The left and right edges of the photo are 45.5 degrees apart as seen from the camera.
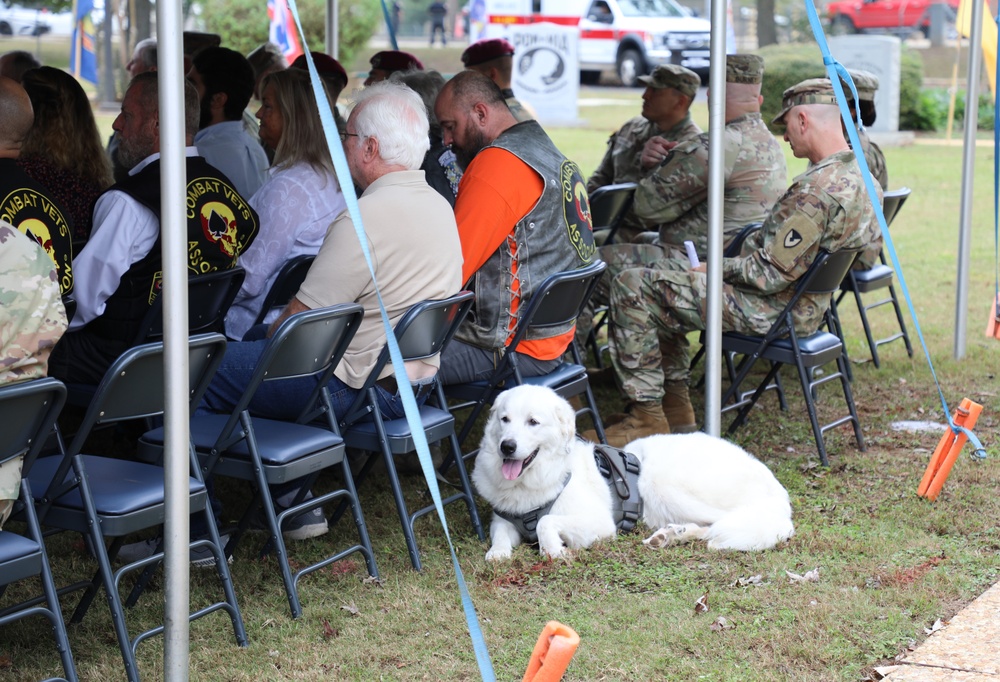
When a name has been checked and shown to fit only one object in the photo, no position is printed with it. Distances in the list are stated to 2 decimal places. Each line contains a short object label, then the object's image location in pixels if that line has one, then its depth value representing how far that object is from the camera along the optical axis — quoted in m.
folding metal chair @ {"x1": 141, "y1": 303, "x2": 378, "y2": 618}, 3.52
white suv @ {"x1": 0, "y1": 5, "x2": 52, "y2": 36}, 29.88
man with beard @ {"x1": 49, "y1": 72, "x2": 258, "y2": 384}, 4.18
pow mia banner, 21.08
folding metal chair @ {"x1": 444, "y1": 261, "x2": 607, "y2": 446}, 4.45
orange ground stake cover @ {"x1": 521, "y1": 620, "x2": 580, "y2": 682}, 2.30
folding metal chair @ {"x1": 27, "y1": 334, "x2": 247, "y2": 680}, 3.09
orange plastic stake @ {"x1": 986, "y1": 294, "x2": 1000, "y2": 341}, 6.33
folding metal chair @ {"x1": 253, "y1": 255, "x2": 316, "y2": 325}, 4.63
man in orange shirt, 4.51
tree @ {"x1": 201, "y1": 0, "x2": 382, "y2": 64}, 23.32
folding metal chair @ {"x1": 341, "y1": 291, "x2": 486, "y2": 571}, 3.90
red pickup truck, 30.02
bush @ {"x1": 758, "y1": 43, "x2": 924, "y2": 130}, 19.83
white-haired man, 3.88
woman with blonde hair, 4.69
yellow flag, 6.68
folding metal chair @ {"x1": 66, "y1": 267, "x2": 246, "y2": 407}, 4.23
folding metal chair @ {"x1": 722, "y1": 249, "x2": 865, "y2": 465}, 5.07
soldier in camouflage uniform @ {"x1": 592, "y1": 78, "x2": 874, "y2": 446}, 4.95
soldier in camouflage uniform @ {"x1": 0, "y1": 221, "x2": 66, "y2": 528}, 2.87
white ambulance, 24.77
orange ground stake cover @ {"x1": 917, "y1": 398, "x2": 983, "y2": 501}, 4.66
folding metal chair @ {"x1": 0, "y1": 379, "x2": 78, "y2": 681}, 2.80
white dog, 4.02
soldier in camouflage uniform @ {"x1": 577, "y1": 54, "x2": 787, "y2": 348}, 5.97
